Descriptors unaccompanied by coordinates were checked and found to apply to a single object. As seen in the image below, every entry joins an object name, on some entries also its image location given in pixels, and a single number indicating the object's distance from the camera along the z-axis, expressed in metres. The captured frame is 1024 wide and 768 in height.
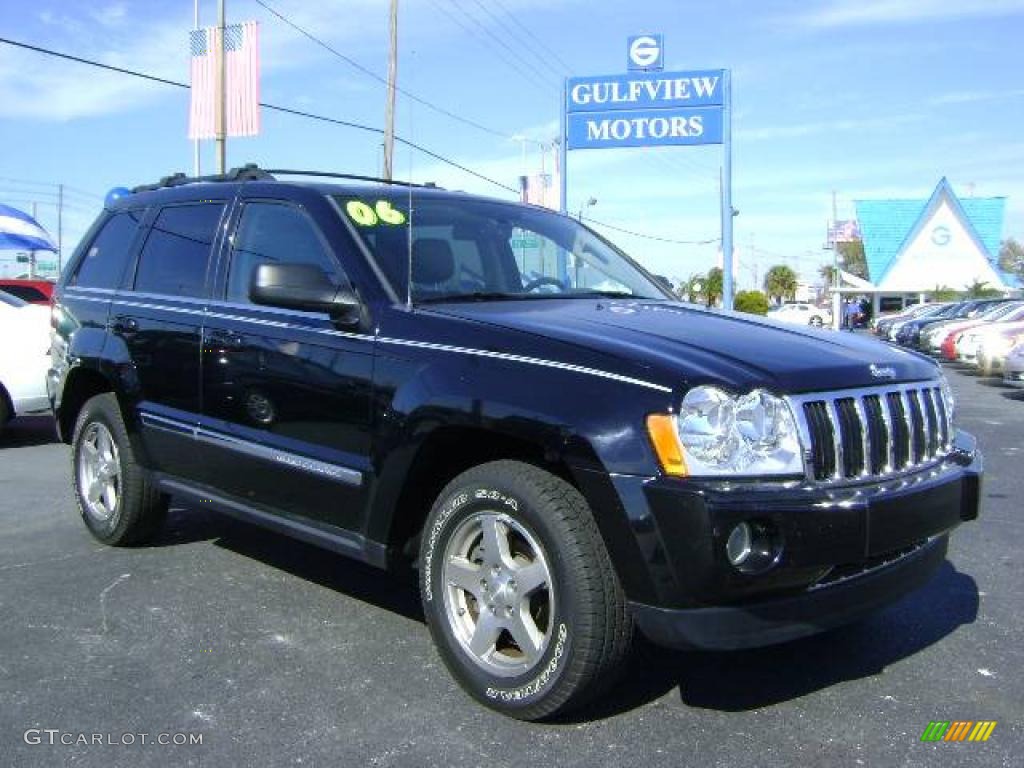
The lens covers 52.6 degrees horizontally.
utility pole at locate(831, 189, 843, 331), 56.00
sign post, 20.70
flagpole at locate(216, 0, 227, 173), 19.66
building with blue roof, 59.97
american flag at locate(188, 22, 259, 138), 19.41
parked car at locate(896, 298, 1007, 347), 27.28
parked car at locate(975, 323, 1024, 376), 17.70
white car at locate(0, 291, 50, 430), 9.39
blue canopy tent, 18.09
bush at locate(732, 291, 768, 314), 44.57
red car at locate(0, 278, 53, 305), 13.11
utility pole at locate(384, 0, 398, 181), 23.14
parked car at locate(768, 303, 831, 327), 54.97
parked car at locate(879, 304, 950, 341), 32.03
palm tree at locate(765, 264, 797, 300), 97.06
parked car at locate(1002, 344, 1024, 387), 15.23
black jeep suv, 3.07
